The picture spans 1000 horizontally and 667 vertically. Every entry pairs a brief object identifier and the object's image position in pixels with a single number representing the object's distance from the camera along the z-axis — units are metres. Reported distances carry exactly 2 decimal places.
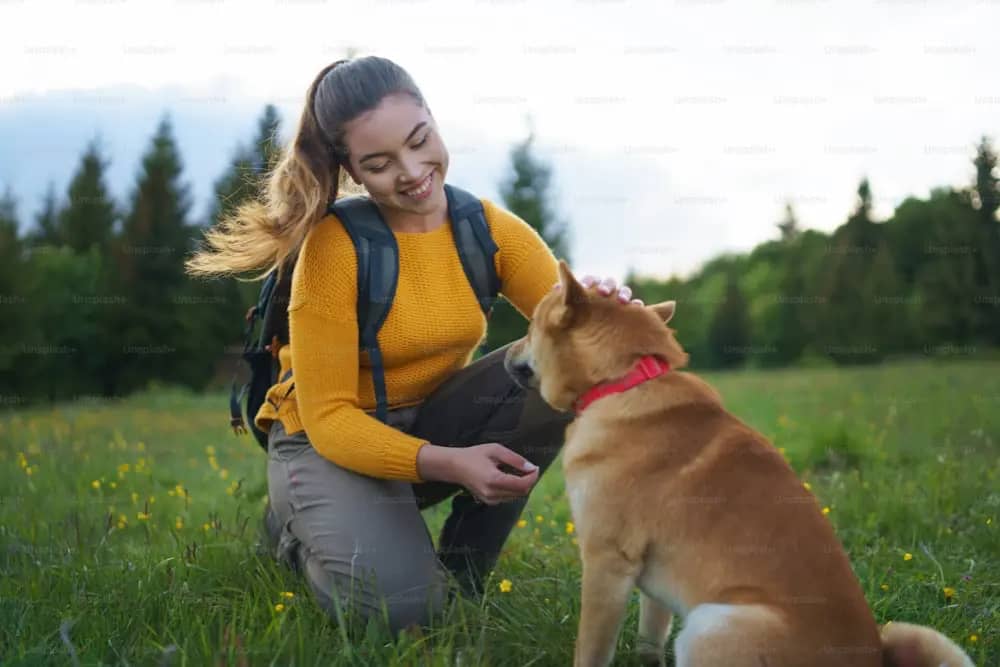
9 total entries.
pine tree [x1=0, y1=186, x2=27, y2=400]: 18.58
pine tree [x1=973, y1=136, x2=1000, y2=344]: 28.14
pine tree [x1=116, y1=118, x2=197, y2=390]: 24.53
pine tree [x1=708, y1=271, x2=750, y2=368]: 51.38
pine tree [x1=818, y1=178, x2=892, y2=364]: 37.44
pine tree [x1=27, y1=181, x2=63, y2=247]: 28.78
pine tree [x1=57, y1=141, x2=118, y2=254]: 27.08
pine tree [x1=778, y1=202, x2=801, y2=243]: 54.91
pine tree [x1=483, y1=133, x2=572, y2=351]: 28.50
